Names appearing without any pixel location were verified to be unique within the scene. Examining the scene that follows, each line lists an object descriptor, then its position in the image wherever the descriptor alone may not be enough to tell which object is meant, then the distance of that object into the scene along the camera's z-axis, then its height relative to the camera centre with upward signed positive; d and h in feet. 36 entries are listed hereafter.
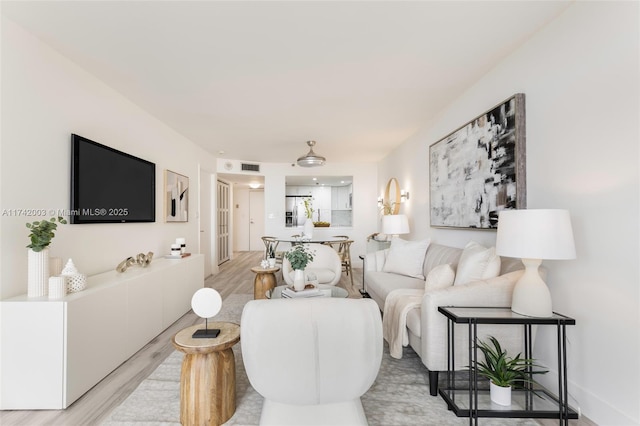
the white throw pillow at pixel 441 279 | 8.20 -1.79
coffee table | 10.05 -2.70
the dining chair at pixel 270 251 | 19.65 -2.50
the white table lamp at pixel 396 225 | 14.76 -0.50
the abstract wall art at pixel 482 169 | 7.89 +1.49
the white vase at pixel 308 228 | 18.60 -0.81
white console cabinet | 6.36 -2.95
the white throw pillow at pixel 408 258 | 12.32 -1.85
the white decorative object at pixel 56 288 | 6.73 -1.65
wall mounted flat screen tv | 8.59 +1.05
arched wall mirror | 18.71 +1.18
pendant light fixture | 15.41 +2.88
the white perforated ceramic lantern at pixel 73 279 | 7.29 -1.56
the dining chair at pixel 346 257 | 19.48 -2.85
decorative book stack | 9.30 -2.48
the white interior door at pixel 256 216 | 36.29 -0.07
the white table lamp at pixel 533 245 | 5.60 -0.59
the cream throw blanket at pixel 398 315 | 7.84 -2.83
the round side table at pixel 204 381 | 5.55 -3.14
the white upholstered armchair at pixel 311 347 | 4.08 -1.85
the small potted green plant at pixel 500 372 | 6.24 -3.40
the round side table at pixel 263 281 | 13.82 -3.14
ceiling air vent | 23.12 +3.81
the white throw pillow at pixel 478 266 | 7.68 -1.37
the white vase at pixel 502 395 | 6.24 -3.83
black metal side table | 5.82 -3.90
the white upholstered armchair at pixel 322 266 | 13.88 -2.55
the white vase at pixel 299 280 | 9.90 -2.17
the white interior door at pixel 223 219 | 24.00 -0.29
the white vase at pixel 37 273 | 6.75 -1.33
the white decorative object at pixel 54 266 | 7.40 -1.26
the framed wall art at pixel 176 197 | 14.10 +0.97
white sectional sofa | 6.75 -2.52
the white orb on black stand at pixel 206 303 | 5.49 -1.63
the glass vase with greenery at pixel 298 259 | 9.80 -1.45
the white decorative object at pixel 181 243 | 13.57 -1.27
